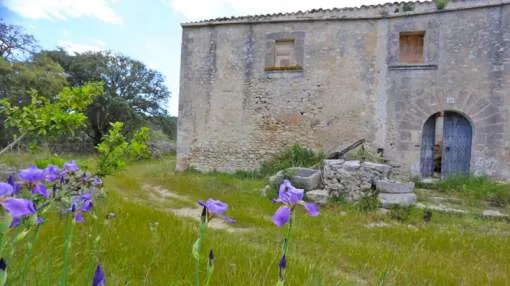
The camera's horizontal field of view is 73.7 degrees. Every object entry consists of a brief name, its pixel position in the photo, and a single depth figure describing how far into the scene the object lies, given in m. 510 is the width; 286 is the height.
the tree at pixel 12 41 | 15.59
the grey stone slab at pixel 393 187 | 6.84
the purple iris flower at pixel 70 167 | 1.65
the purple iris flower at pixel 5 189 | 0.81
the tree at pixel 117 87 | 20.77
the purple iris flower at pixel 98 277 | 0.87
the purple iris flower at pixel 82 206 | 1.33
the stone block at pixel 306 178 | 7.32
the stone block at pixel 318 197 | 6.86
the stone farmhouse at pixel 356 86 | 9.11
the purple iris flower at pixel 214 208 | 1.00
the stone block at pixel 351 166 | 7.25
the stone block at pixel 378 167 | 7.26
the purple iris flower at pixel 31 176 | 1.18
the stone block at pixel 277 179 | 7.64
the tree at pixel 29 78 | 13.91
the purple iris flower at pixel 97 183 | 1.93
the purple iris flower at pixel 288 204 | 1.04
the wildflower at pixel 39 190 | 1.18
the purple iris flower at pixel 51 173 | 1.38
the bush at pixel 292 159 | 10.45
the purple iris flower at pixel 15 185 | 1.09
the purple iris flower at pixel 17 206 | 0.75
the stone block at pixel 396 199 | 6.50
